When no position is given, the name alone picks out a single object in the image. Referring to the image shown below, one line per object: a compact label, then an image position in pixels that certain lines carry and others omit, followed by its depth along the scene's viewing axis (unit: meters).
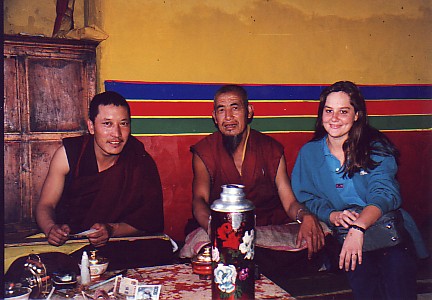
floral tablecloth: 2.06
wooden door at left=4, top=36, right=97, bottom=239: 3.29
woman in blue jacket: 2.74
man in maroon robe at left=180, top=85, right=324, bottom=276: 3.51
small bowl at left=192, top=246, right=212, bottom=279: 2.25
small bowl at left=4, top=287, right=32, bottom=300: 1.90
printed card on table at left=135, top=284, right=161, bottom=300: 2.01
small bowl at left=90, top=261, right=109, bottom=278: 2.27
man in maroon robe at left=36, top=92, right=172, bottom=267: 3.34
